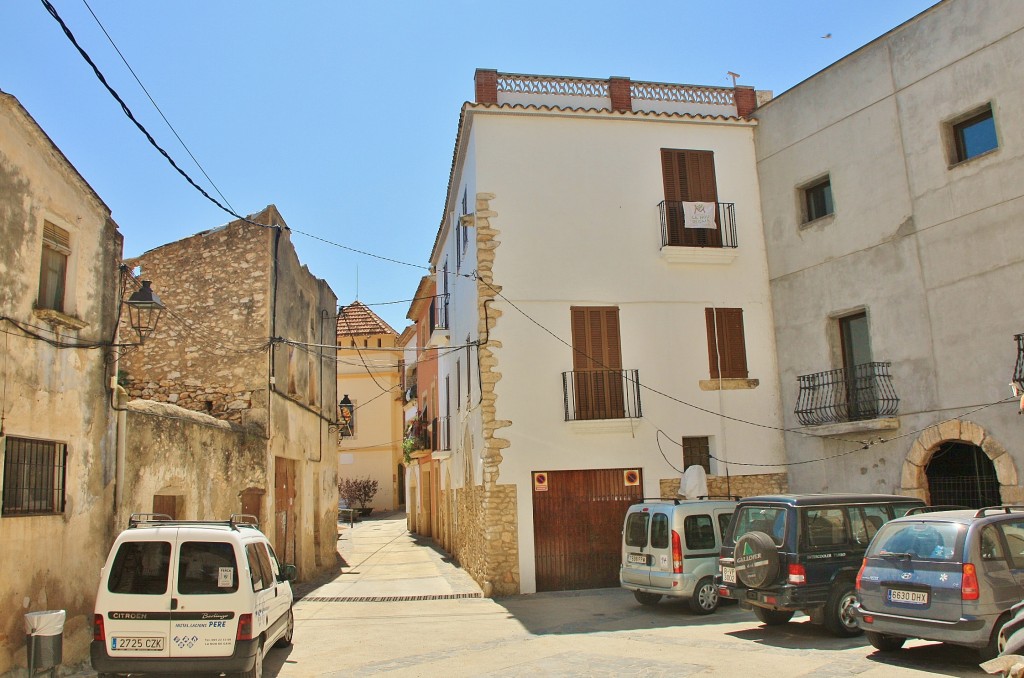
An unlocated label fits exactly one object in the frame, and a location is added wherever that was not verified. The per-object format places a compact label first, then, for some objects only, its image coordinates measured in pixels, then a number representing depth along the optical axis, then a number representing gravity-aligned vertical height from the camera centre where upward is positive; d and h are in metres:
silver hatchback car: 7.55 -1.17
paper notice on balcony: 17.23 +5.29
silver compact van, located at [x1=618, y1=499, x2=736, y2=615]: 12.25 -1.20
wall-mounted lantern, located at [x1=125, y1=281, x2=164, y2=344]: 10.58 +2.47
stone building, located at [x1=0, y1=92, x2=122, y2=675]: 8.70 +1.30
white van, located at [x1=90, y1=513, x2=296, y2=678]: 7.57 -1.05
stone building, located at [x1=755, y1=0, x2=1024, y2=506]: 12.96 +3.57
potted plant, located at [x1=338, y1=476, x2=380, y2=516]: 42.84 -0.47
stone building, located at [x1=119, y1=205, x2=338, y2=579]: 15.65 +2.64
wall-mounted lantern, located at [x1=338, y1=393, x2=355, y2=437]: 25.55 +2.18
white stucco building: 15.72 +3.15
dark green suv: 9.77 -1.10
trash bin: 8.28 -1.42
